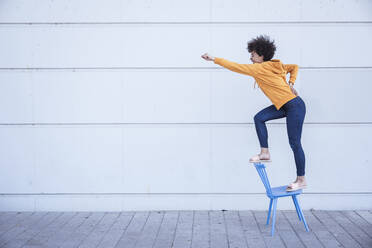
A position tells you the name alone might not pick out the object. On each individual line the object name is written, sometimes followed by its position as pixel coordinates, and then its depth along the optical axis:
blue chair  4.43
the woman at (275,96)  4.50
